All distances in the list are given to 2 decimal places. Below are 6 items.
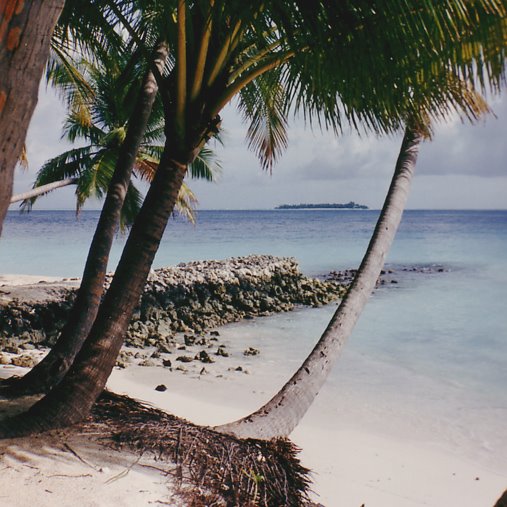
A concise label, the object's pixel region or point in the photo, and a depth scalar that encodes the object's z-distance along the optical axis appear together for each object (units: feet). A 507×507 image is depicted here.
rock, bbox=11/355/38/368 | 25.77
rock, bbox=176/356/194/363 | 34.09
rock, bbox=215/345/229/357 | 37.32
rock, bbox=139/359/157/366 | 32.85
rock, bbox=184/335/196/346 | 39.96
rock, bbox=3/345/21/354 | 31.42
